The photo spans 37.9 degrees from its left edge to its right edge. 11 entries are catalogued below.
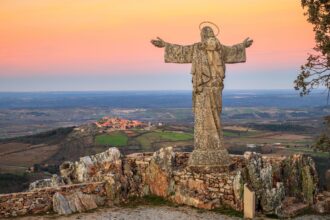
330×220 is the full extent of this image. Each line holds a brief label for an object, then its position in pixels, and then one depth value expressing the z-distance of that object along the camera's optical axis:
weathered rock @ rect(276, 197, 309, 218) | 16.84
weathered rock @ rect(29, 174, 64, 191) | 19.80
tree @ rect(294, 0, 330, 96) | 19.03
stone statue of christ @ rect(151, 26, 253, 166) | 19.14
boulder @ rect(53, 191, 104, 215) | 17.11
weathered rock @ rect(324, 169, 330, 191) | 19.68
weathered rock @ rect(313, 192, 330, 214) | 17.66
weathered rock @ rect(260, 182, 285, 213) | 16.92
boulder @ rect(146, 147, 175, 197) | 18.98
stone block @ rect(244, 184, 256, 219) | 16.47
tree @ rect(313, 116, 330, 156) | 18.91
